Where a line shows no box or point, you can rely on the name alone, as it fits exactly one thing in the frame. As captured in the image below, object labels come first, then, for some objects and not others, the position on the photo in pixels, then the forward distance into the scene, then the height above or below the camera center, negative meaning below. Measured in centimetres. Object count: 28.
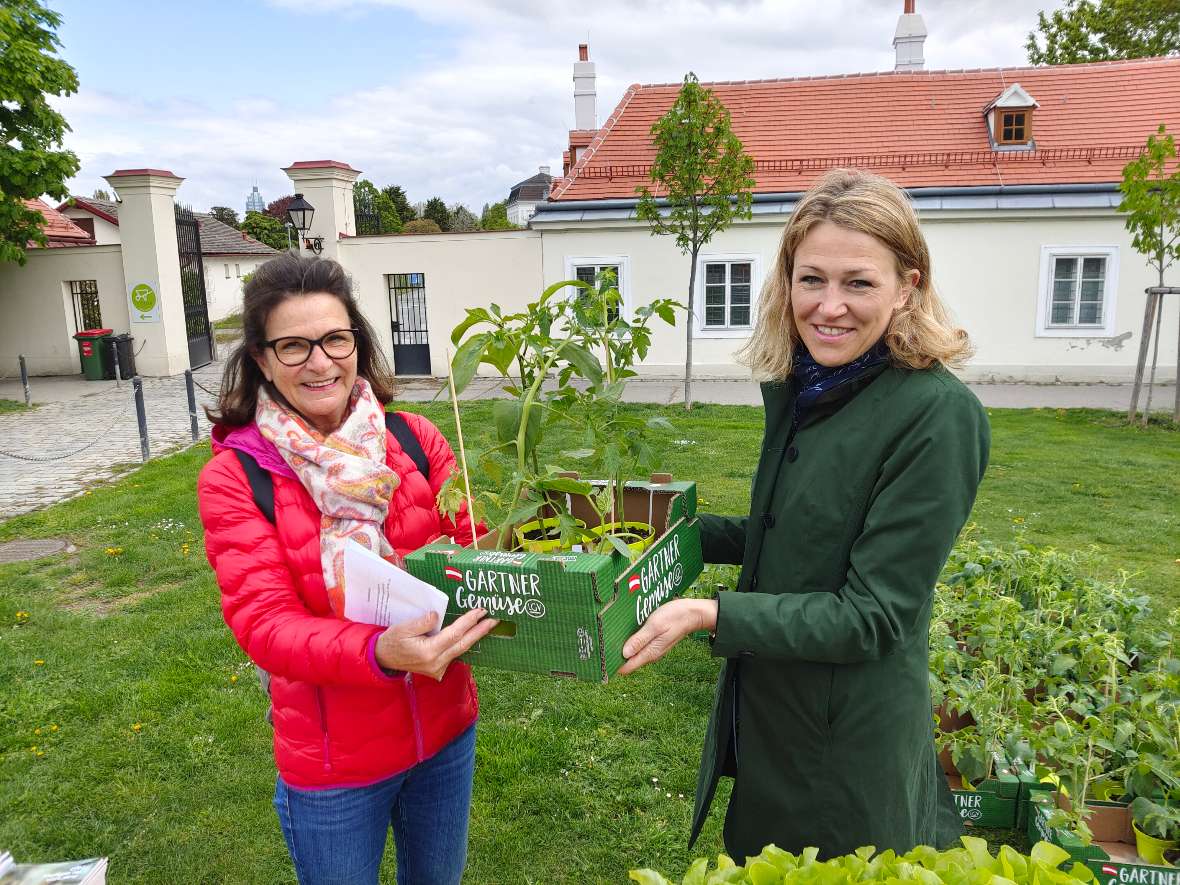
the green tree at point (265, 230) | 4250 +378
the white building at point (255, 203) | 5636 +692
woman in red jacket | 171 -52
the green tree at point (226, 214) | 5216 +574
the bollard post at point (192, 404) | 1091 -127
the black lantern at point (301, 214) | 1327 +143
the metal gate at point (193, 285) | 1755 +44
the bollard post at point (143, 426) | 971 -139
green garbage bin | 1652 -87
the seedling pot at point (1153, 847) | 261 -173
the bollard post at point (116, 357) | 1628 -96
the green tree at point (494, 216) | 4161 +455
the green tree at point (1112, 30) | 2155 +689
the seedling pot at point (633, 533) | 182 -55
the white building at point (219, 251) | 2659 +200
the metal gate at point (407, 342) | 1733 -86
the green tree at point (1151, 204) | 1052 +108
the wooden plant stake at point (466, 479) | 168 -36
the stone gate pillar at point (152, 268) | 1625 +76
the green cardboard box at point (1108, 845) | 255 -176
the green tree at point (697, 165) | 1141 +181
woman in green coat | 155 -46
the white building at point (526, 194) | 6154 +829
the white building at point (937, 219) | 1466 +134
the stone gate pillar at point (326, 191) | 1650 +222
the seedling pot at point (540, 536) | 180 -53
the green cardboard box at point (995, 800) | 309 -185
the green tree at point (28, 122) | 1430 +334
